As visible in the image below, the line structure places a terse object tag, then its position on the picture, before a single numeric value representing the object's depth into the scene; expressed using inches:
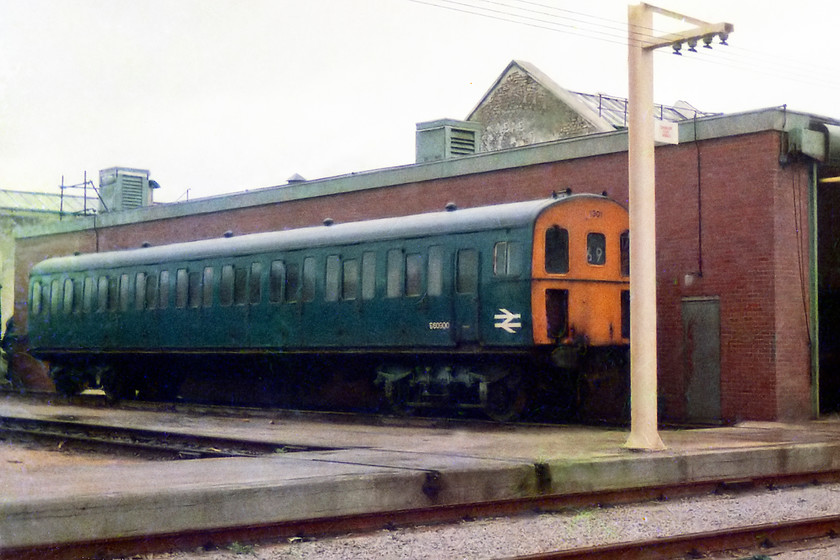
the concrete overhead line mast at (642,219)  477.4
